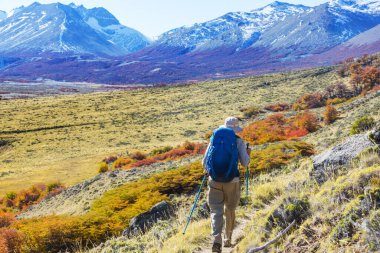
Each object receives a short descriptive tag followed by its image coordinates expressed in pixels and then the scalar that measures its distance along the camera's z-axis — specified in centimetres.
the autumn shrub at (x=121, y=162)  3107
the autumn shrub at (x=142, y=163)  2681
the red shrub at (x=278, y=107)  5462
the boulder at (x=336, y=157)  738
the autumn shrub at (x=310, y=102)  4831
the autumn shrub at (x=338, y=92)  5181
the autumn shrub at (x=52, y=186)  2669
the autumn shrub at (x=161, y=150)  3482
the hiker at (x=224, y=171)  607
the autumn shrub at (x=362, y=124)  1539
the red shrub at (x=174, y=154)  2884
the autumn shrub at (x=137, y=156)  3325
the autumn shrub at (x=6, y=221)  1476
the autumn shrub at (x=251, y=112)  5312
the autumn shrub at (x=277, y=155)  1382
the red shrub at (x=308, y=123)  2870
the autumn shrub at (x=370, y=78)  5019
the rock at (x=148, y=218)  1009
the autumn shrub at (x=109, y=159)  3547
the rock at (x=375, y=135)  723
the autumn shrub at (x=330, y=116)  3003
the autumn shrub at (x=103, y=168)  3086
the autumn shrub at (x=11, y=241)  1016
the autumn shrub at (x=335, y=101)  4578
